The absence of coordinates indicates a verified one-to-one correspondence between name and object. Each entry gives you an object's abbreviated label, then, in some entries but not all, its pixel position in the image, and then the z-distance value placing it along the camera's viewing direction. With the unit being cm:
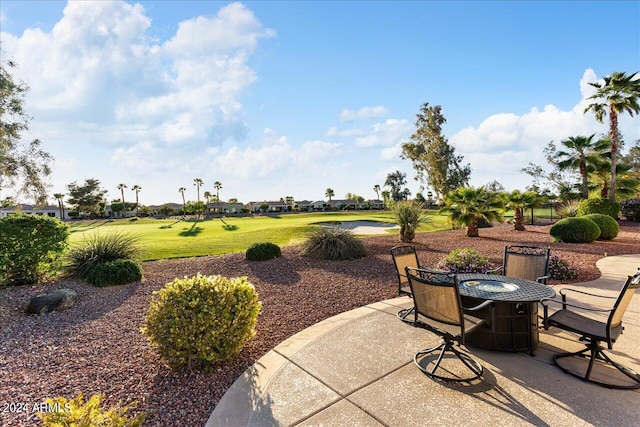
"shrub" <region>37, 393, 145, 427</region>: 199
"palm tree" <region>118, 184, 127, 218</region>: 8244
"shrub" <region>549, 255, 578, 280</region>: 714
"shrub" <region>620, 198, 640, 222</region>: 1995
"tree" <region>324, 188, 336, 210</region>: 9800
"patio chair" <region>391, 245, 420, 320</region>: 496
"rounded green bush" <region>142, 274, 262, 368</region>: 334
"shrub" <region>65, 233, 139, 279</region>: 777
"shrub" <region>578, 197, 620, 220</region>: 1769
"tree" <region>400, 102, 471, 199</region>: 3512
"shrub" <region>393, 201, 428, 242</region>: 1260
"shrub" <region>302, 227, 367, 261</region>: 955
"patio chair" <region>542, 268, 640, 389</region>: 300
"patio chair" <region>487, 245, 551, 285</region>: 487
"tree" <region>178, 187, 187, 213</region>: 9029
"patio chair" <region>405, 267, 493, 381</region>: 305
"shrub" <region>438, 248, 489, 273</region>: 688
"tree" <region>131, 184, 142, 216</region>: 8225
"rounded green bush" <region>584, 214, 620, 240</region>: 1288
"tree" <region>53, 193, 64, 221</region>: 7181
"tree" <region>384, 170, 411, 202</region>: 8188
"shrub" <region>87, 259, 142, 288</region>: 714
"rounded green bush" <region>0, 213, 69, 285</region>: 645
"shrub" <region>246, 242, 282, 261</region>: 942
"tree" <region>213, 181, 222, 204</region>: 8912
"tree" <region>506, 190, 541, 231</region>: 1638
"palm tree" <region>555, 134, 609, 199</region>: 2295
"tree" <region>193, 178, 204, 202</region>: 8469
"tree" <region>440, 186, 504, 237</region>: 1368
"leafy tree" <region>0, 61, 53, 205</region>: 1331
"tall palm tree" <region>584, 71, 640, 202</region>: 2016
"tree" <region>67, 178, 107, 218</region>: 6850
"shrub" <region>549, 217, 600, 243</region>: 1194
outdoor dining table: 352
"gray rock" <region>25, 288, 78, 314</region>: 537
